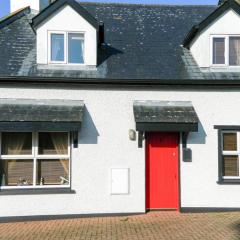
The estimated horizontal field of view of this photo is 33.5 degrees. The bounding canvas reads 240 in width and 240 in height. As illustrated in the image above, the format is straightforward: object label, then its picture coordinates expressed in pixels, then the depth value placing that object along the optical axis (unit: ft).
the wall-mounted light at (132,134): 38.01
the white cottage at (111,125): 37.01
